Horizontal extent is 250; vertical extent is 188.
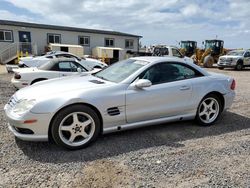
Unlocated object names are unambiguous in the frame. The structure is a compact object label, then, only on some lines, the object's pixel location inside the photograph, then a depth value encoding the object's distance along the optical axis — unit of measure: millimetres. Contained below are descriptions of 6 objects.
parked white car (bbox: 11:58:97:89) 6146
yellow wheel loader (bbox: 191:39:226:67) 18584
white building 18125
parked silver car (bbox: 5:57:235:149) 2883
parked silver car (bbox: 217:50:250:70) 16616
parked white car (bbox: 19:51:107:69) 10805
